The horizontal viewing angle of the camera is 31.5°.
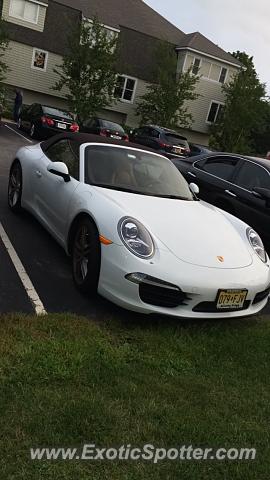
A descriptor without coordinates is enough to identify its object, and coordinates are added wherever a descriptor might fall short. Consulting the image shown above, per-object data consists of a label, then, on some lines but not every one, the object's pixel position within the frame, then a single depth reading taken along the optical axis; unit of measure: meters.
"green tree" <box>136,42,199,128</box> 29.41
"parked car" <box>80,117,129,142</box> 18.39
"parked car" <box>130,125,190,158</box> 18.80
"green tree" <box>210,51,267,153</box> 32.31
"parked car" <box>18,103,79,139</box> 16.82
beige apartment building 29.08
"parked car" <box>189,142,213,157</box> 21.17
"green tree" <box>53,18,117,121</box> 23.95
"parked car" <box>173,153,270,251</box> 6.59
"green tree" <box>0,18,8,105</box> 19.92
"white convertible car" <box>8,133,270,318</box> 3.92
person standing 23.40
